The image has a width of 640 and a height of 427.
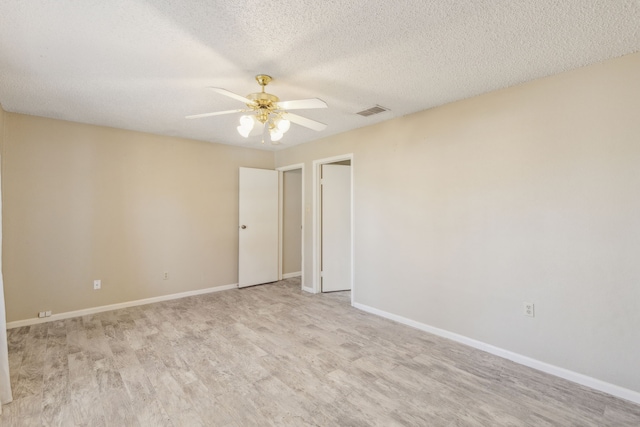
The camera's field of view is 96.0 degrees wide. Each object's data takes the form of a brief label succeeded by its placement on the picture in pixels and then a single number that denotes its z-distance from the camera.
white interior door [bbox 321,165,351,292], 4.57
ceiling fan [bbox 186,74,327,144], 2.02
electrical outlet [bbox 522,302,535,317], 2.41
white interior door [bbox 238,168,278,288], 4.84
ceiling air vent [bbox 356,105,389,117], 3.10
